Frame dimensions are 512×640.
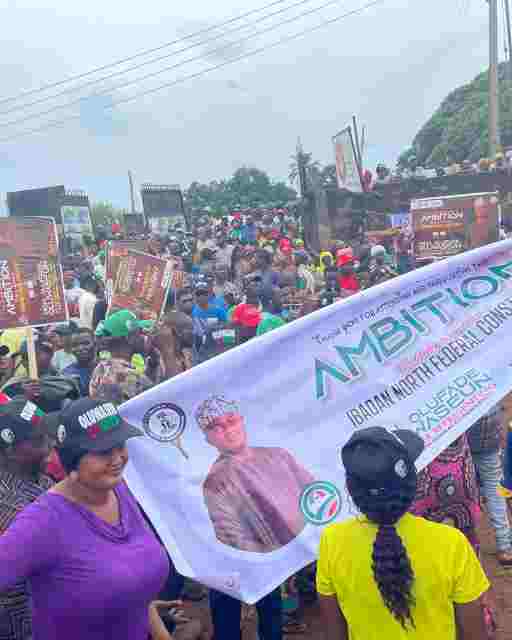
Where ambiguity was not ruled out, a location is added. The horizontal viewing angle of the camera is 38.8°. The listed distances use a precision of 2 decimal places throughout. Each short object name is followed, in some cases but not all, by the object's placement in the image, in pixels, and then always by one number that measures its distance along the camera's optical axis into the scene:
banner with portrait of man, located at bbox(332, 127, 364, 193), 15.92
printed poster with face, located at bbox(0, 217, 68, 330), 5.67
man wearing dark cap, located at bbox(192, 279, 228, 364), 6.59
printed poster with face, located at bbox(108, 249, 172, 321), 6.87
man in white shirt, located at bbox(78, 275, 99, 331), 8.52
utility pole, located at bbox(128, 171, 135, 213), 50.13
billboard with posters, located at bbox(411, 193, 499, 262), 10.12
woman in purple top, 2.19
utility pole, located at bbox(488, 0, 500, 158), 20.64
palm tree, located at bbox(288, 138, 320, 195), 16.16
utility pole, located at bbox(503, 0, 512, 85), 25.69
